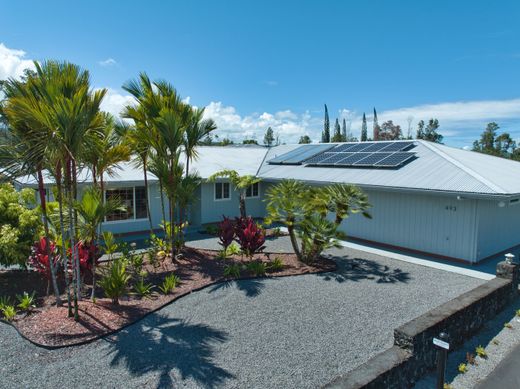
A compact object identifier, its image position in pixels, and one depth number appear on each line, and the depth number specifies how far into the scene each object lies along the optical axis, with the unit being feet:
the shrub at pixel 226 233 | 34.55
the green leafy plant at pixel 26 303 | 22.02
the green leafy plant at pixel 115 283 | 22.67
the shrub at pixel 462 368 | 17.81
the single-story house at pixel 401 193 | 35.35
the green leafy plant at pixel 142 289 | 25.22
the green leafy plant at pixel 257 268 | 30.60
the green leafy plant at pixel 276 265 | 32.19
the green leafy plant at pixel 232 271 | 29.99
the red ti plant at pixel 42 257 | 24.47
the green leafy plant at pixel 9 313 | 20.95
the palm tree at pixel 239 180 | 49.06
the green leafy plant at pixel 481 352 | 19.33
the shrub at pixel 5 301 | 22.60
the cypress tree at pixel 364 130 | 234.38
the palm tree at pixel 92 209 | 20.53
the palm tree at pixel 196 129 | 34.12
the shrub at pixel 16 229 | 26.71
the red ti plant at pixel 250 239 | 33.96
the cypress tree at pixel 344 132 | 217.29
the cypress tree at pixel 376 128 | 203.31
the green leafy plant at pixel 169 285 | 25.80
